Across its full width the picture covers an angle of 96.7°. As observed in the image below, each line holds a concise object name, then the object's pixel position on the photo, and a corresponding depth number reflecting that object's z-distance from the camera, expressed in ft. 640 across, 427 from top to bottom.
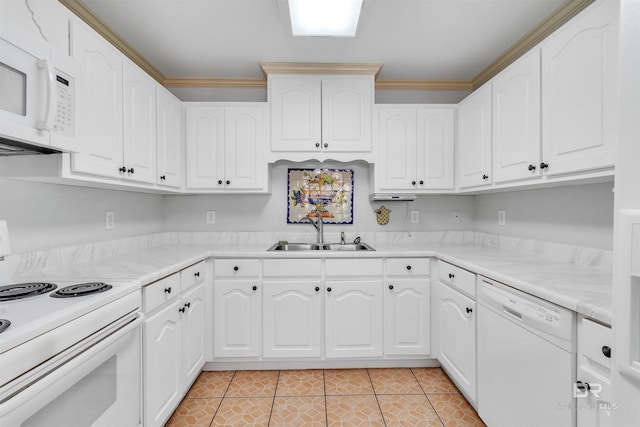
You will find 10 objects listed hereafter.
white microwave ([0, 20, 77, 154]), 2.85
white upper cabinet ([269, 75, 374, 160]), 7.66
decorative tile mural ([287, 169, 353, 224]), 8.81
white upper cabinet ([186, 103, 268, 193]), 7.73
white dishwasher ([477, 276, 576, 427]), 3.38
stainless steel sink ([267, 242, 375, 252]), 8.34
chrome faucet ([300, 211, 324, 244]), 8.45
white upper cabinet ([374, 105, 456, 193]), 7.87
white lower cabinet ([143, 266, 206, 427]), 4.50
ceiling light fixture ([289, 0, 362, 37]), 4.99
